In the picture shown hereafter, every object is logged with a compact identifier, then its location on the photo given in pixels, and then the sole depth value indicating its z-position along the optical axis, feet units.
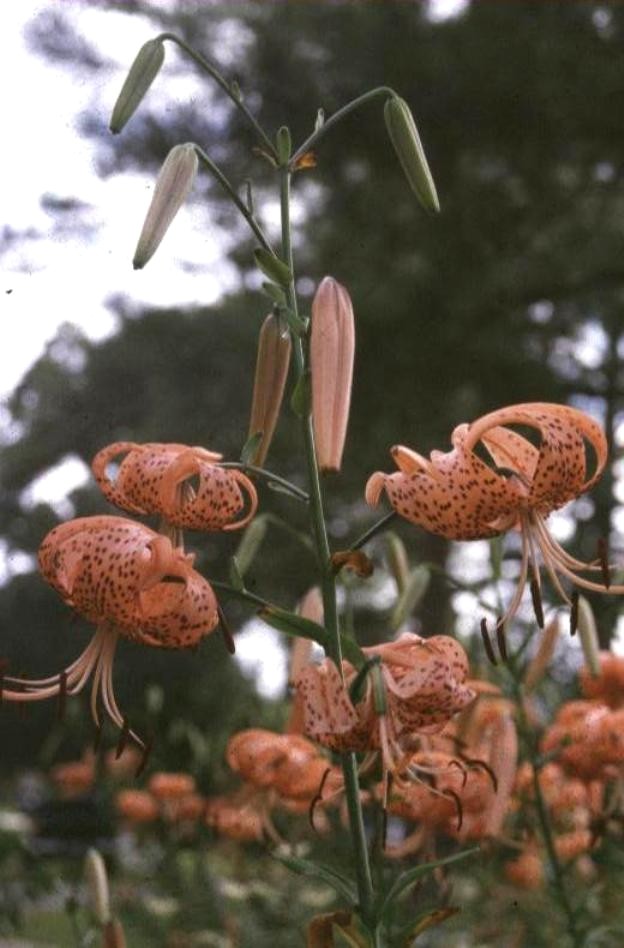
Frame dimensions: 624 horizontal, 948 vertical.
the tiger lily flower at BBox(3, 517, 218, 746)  2.51
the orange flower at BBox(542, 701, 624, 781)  3.61
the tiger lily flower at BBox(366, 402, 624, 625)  2.57
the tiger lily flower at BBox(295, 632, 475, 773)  2.52
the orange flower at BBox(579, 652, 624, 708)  3.96
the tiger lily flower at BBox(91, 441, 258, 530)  2.58
